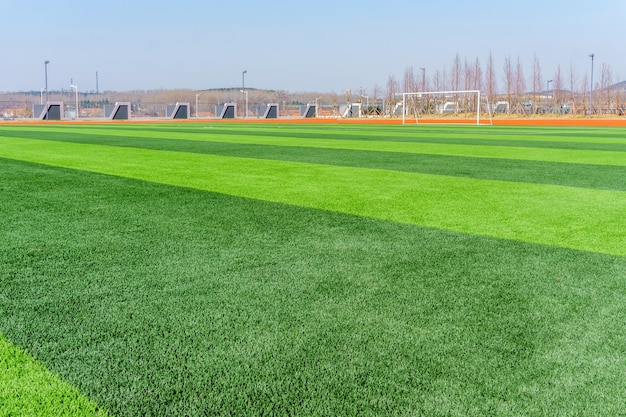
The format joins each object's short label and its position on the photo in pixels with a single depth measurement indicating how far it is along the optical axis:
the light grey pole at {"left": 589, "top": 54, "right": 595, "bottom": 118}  54.84
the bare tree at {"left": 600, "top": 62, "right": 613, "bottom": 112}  63.10
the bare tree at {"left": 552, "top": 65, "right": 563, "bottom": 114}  63.18
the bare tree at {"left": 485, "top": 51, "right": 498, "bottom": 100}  68.49
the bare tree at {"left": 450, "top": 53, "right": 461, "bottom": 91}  72.94
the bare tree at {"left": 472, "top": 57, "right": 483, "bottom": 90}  70.44
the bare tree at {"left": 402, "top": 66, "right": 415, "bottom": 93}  78.25
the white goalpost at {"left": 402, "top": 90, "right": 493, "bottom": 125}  62.72
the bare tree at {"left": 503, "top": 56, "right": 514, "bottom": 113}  65.87
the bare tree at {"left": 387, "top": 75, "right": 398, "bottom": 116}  67.63
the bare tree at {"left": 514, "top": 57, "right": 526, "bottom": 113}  66.19
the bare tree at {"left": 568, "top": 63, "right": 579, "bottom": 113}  62.00
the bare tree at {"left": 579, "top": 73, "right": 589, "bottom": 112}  65.65
